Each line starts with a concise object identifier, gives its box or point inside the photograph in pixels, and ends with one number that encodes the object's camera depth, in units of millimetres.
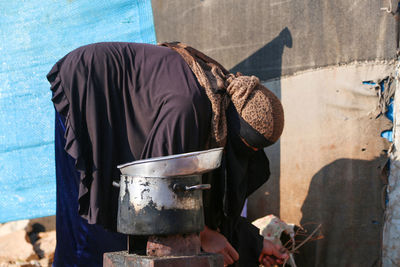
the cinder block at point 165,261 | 3088
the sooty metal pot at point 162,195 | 3143
